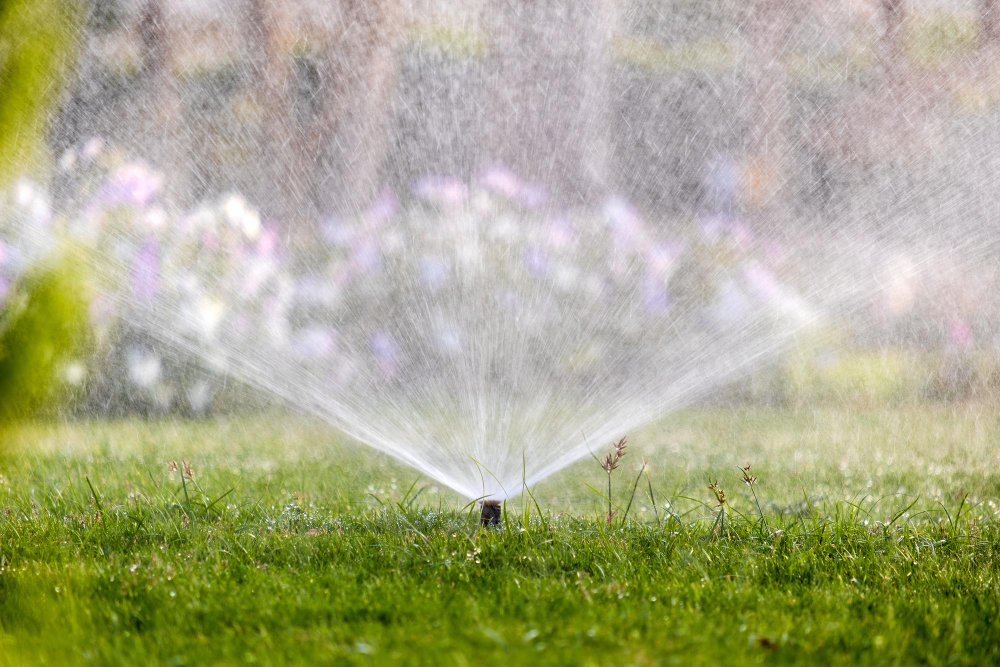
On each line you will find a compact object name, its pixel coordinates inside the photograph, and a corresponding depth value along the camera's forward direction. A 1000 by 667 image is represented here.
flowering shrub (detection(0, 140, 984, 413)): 15.89
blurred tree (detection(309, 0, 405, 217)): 19.91
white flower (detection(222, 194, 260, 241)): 16.84
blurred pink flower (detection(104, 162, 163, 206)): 16.45
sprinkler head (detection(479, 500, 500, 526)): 7.39
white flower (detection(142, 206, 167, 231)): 16.39
